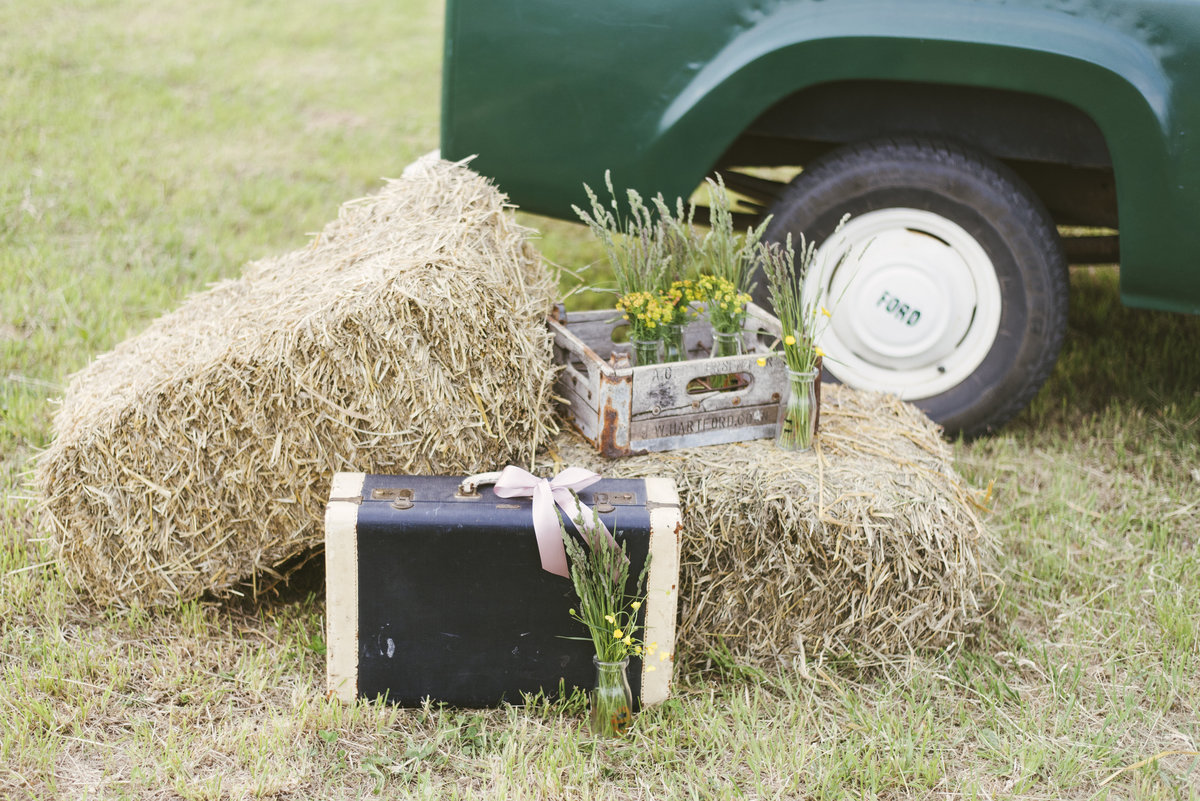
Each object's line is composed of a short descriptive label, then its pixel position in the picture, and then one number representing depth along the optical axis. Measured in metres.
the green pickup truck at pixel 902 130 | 3.17
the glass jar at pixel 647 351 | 2.98
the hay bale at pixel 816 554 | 2.72
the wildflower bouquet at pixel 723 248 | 3.00
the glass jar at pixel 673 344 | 3.02
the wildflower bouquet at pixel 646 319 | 2.92
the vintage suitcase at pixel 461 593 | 2.45
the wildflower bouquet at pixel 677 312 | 2.99
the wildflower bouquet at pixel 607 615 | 2.41
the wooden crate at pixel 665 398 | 2.82
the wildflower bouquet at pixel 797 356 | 2.85
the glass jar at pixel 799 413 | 2.85
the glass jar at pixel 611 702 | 2.50
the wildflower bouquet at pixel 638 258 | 3.03
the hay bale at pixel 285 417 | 2.65
